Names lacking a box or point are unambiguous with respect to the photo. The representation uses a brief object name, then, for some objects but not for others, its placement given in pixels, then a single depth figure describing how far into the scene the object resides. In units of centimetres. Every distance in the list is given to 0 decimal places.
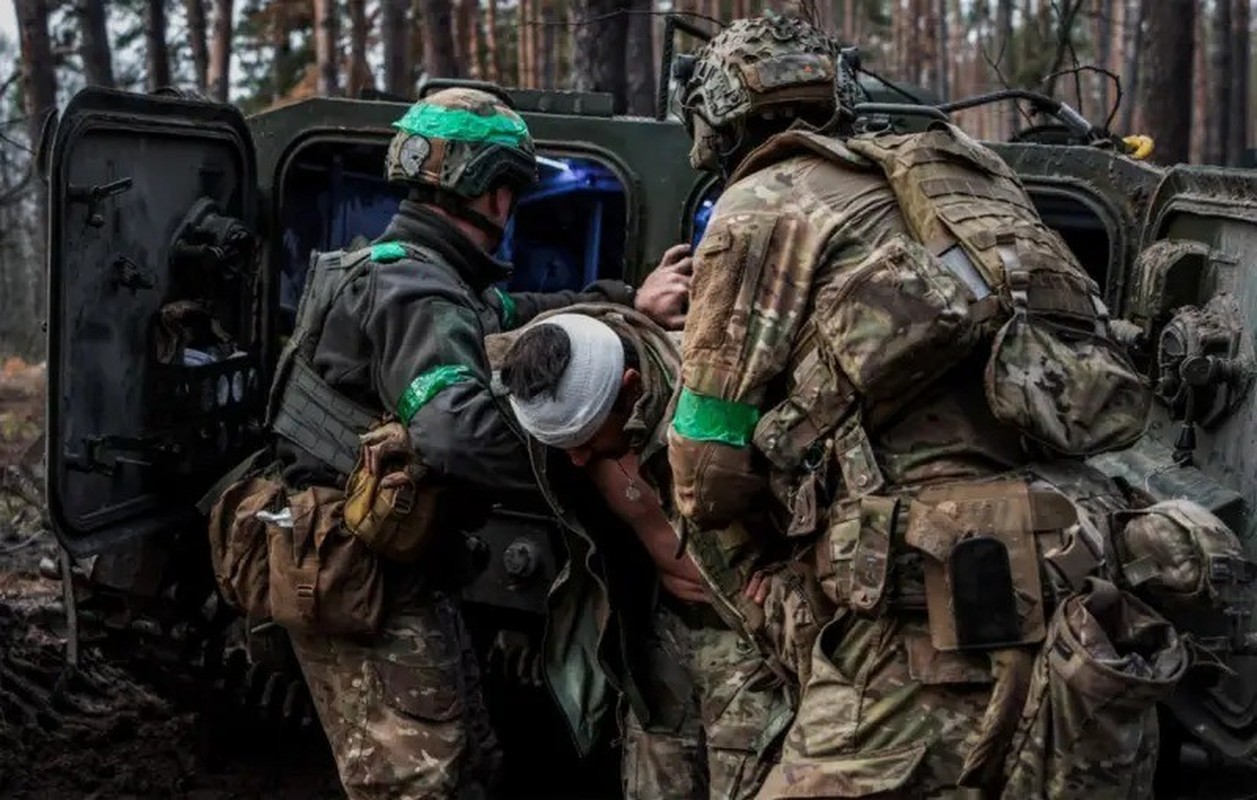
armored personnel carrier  432
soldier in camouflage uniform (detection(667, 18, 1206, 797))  283
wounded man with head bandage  343
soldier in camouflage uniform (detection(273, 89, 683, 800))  395
